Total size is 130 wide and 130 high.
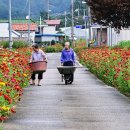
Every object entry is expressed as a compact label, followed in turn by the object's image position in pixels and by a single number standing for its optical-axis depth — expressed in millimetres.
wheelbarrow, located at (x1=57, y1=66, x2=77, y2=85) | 26044
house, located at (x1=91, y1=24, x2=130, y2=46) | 66125
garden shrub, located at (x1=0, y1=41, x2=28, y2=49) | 62125
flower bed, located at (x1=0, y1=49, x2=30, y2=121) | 13039
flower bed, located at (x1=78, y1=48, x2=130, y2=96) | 20878
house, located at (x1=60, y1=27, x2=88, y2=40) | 151375
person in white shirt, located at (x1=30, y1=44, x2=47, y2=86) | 25172
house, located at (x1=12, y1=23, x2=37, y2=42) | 125188
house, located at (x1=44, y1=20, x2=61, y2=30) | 158750
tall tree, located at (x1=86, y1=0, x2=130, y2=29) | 42469
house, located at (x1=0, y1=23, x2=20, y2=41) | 102125
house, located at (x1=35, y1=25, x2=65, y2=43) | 119625
